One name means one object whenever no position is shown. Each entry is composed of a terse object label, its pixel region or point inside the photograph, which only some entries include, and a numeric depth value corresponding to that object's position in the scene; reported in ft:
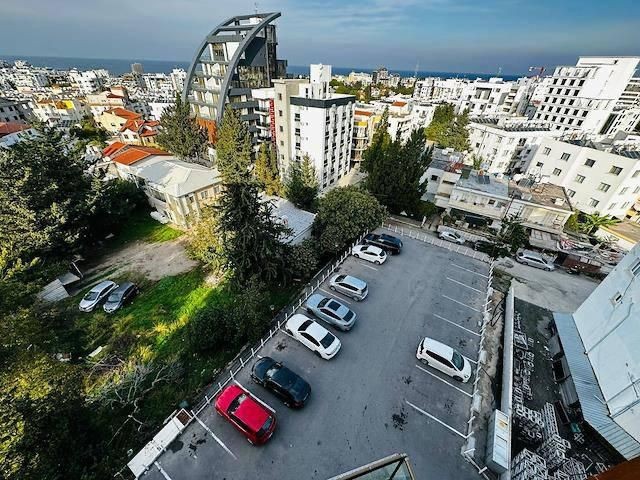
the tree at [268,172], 115.13
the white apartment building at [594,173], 110.52
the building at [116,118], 221.25
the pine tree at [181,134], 149.38
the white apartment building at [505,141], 152.76
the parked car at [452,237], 100.66
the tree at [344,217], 78.79
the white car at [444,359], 46.57
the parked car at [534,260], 91.45
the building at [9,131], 125.29
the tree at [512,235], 83.82
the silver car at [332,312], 54.13
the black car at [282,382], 41.34
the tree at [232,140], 116.37
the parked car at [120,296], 67.05
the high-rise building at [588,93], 191.31
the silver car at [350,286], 61.31
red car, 36.50
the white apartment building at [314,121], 127.24
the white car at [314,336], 48.83
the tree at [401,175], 100.73
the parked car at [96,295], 67.07
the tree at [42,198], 68.08
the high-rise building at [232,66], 156.35
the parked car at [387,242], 79.36
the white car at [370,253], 73.61
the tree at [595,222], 111.55
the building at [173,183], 98.84
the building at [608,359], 40.86
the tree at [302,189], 108.78
